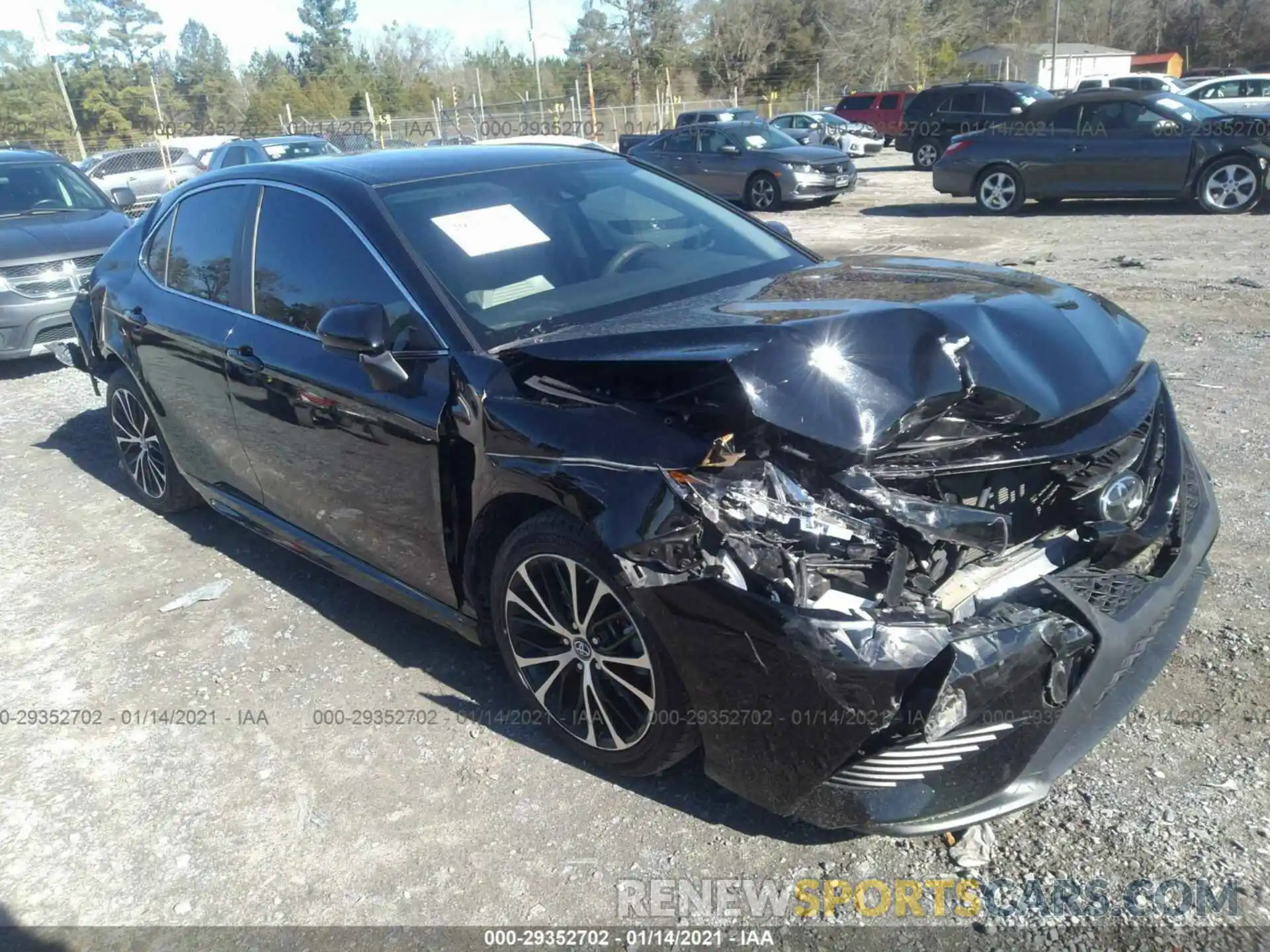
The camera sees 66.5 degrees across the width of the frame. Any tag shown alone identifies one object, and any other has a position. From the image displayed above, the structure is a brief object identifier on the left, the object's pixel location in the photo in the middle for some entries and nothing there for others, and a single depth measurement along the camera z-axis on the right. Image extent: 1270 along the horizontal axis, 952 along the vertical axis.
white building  52.09
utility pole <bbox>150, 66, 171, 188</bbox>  21.92
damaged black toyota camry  2.31
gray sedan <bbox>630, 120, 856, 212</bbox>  16.44
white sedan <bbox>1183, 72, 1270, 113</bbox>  21.84
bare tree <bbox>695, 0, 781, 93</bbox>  54.66
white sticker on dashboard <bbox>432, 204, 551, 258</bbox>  3.44
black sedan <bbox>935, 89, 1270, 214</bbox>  12.38
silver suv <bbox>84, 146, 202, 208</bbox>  21.30
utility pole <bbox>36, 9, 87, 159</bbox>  33.10
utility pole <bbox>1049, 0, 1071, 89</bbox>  45.58
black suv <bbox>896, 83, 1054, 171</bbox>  21.62
